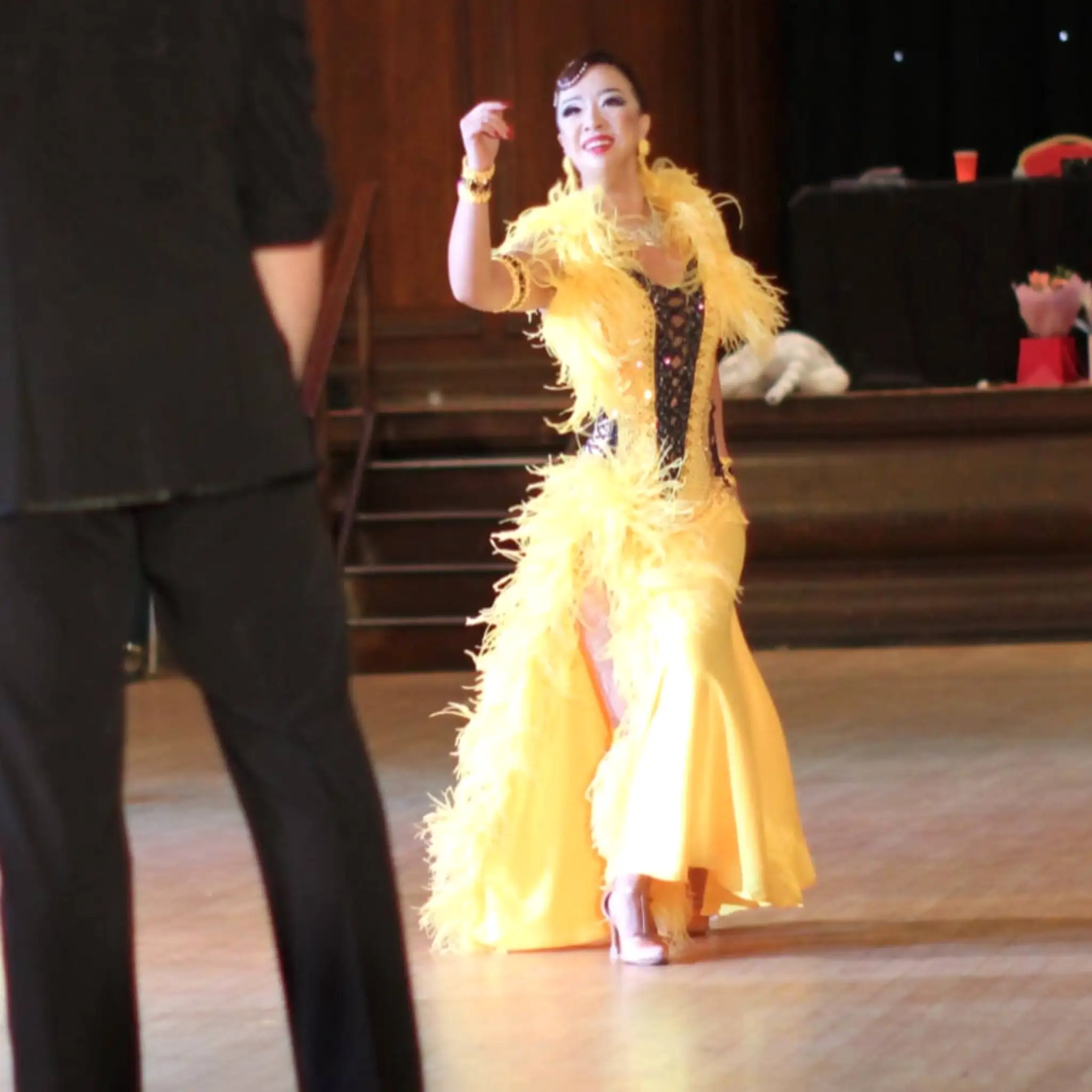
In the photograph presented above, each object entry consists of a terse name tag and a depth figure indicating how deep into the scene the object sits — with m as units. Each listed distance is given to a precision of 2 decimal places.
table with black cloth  18.31
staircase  16.52
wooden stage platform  16.47
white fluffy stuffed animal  16.86
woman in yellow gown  7.22
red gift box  17.72
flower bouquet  17.61
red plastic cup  19.08
